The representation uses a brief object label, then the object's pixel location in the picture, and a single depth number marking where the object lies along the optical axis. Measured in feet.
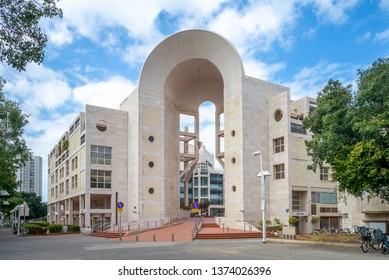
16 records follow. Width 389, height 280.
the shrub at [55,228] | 142.10
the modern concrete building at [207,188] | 329.11
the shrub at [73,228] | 146.92
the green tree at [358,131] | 63.00
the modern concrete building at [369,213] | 96.07
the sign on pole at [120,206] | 92.68
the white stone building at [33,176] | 526.45
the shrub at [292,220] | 126.21
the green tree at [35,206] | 326.24
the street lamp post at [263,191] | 85.61
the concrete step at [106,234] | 112.66
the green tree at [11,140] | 101.35
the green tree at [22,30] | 46.14
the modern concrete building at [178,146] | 133.69
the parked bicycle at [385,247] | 57.82
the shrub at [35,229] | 140.77
